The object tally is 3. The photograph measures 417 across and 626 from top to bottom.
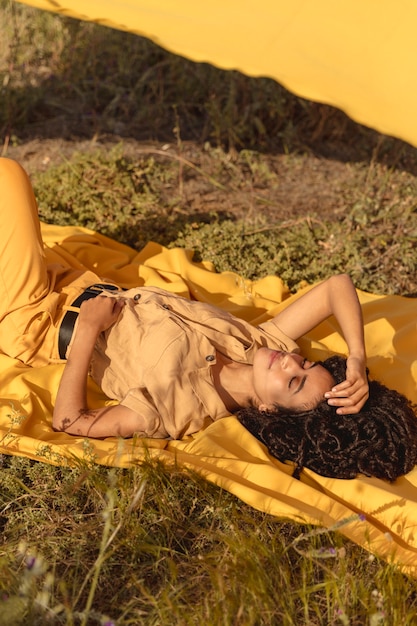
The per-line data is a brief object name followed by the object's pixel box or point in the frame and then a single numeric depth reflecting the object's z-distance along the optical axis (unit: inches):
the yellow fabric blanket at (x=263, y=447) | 119.6
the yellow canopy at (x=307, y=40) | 146.4
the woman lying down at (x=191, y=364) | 129.3
